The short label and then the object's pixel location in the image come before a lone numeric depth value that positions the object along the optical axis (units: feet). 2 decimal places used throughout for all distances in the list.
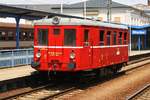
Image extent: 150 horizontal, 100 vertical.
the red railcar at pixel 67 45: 53.01
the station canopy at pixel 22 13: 70.88
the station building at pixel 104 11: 264.52
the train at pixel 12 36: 111.14
